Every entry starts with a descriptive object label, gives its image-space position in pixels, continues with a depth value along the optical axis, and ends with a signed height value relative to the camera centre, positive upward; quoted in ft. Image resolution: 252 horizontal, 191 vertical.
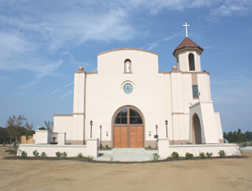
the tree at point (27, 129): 84.12 +2.53
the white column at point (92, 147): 51.19 -2.84
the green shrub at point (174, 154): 48.65 -4.49
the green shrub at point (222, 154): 49.53 -4.51
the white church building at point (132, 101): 80.18 +12.80
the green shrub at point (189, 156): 47.52 -4.72
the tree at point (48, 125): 121.63 +5.63
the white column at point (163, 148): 49.90 -3.10
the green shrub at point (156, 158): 45.50 -5.03
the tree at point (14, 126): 80.83 +3.60
